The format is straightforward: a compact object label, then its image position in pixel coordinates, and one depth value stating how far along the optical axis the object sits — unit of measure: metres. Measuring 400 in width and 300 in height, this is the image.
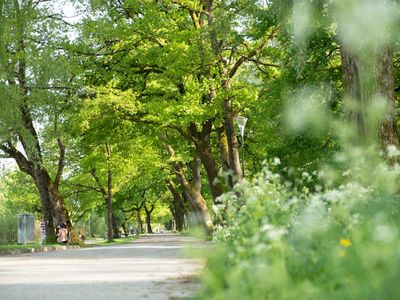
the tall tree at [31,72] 23.12
